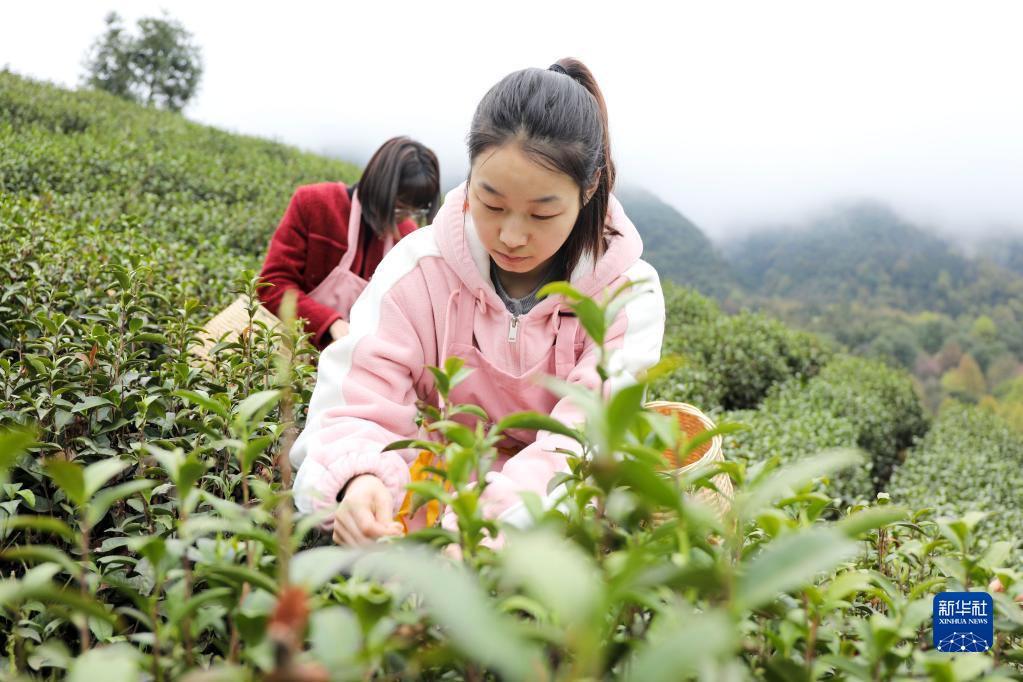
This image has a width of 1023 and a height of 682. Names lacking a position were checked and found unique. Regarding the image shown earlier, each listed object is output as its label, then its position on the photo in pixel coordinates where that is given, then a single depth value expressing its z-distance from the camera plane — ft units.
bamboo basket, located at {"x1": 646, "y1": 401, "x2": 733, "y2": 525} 6.08
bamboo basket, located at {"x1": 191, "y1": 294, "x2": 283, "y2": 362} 8.63
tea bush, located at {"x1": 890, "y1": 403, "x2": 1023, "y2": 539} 14.80
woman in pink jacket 5.36
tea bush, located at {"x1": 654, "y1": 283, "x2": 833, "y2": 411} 18.90
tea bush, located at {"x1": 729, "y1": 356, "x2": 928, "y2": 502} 14.94
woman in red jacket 11.85
